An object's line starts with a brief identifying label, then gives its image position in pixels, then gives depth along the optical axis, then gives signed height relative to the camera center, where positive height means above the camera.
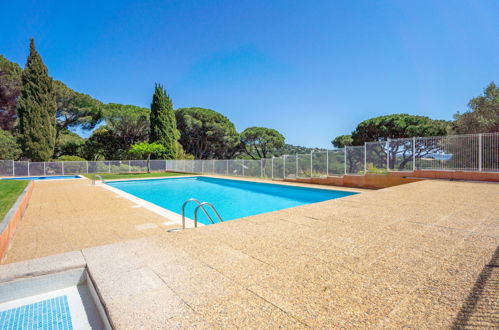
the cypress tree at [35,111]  19.41 +4.24
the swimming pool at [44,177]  18.08 -1.09
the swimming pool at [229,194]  8.76 -1.51
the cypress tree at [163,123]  26.19 +4.25
